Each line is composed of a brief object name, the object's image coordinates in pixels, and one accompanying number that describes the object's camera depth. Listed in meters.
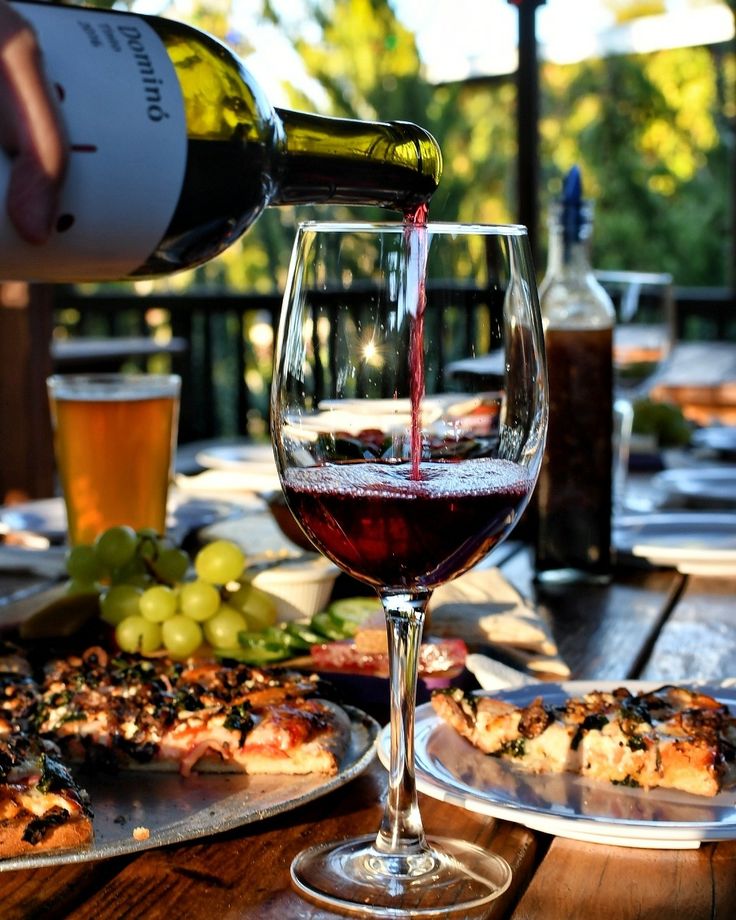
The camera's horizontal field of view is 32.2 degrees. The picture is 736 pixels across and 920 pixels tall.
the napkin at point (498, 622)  1.18
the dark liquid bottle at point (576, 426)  1.55
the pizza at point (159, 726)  0.81
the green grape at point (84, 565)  1.39
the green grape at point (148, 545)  1.41
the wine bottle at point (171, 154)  0.84
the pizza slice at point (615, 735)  0.82
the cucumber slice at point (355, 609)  1.25
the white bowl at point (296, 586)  1.34
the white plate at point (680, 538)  1.63
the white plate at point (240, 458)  2.16
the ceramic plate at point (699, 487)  2.07
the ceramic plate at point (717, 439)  2.55
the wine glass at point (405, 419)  0.75
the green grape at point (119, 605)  1.28
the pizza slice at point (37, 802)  0.72
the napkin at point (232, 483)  2.08
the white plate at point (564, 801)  0.76
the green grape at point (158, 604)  1.23
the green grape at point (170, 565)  1.39
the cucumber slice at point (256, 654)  1.18
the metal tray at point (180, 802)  0.74
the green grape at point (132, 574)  1.38
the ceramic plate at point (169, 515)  1.83
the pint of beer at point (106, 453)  1.73
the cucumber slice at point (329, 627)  1.21
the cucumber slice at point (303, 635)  1.20
